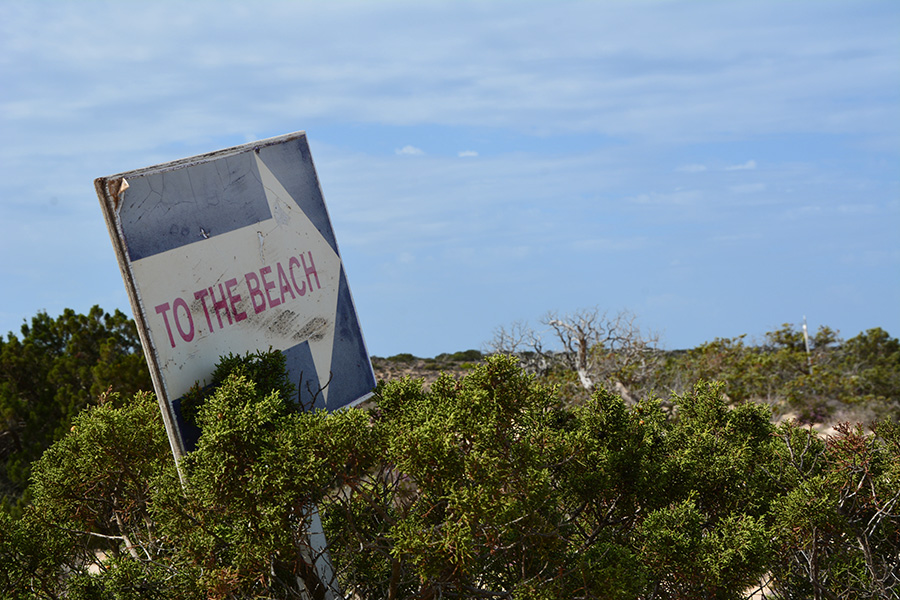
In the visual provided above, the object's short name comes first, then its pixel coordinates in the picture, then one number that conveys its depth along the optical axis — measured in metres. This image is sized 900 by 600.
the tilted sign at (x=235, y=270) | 9.40
